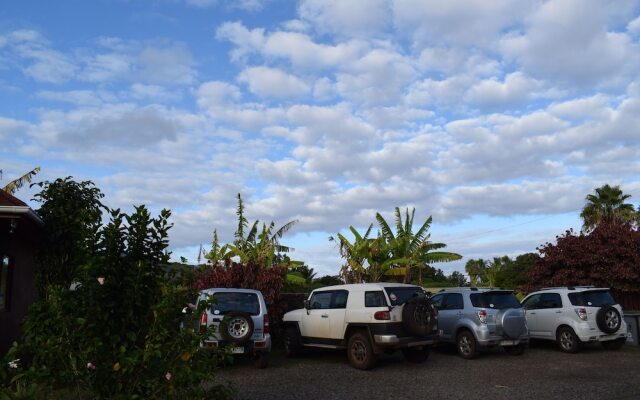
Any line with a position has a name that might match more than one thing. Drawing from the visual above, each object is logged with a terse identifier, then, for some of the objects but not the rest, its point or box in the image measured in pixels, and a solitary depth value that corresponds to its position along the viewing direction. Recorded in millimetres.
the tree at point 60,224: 11789
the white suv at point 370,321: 12375
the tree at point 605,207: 42812
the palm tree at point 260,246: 22594
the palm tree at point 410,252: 23828
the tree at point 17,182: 22016
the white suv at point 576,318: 14891
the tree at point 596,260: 20281
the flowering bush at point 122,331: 4957
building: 10679
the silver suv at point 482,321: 14301
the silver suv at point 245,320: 12291
